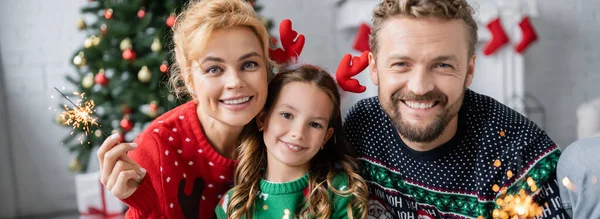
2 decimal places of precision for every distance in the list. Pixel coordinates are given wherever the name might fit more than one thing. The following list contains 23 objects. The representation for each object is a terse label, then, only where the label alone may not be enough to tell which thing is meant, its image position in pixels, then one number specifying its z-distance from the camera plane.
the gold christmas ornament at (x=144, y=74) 2.57
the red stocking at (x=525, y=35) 3.54
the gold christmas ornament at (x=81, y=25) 2.81
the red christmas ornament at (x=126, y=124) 2.62
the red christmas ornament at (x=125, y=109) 2.65
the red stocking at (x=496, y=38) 3.48
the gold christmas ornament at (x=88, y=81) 2.67
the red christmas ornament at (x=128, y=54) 2.57
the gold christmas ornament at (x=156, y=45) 2.55
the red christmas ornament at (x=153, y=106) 2.59
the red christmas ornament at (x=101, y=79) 2.64
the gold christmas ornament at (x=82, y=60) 2.66
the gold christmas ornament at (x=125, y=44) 2.60
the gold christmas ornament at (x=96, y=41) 2.69
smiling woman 1.39
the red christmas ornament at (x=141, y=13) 2.58
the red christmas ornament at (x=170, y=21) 2.47
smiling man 1.29
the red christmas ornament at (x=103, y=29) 2.67
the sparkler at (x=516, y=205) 1.29
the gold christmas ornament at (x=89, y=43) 2.69
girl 1.40
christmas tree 2.58
